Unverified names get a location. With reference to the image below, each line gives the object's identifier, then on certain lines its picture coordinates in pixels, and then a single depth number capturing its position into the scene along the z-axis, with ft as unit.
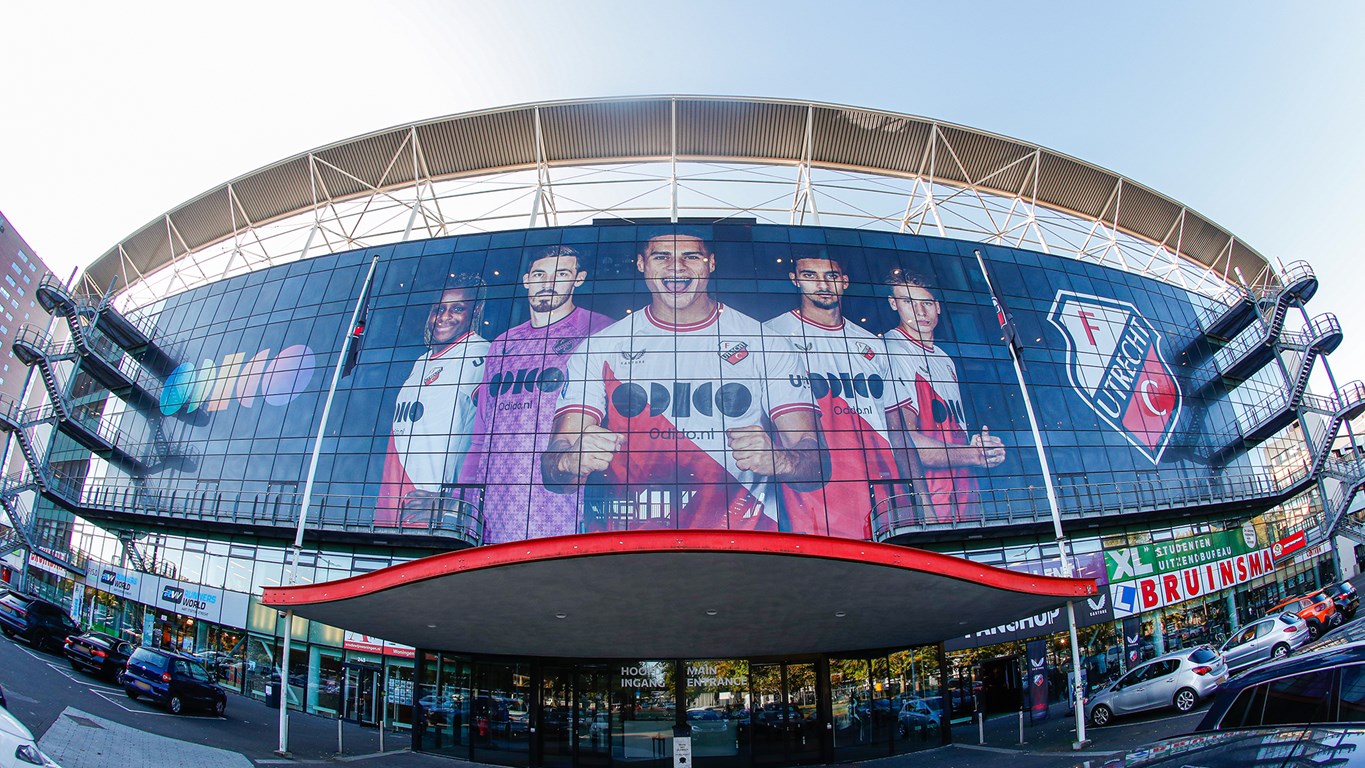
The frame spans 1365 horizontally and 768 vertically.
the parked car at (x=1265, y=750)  11.54
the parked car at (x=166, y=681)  62.85
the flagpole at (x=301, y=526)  56.03
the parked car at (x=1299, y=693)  21.50
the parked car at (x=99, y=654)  70.85
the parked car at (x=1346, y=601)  75.66
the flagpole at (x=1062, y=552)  53.72
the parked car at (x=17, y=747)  21.50
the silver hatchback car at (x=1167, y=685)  56.29
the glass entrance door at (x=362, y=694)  88.58
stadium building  63.98
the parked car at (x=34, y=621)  80.43
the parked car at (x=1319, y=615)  68.18
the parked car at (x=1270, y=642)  61.36
